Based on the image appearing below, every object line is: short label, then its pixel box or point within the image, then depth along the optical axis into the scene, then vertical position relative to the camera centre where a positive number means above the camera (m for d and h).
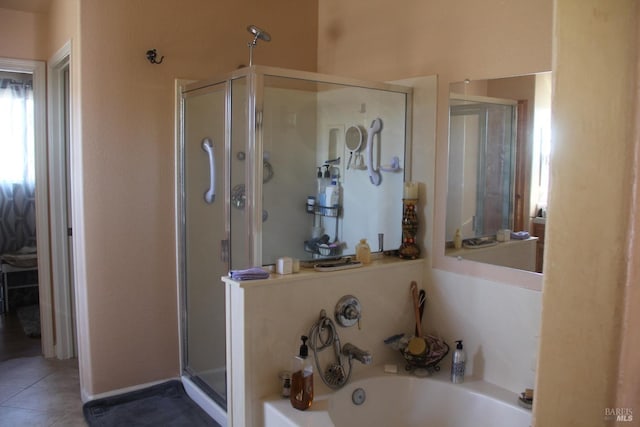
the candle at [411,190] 2.63 -0.08
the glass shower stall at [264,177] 2.40 -0.02
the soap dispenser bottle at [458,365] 2.35 -0.90
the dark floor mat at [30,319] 4.12 -1.31
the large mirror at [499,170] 2.12 +0.03
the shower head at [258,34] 2.43 +0.70
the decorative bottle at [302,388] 2.04 -0.88
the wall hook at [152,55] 2.75 +0.65
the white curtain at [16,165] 4.82 +0.07
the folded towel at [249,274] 2.10 -0.43
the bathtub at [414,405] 2.11 -1.03
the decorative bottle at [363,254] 2.54 -0.40
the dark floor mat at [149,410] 2.63 -1.30
